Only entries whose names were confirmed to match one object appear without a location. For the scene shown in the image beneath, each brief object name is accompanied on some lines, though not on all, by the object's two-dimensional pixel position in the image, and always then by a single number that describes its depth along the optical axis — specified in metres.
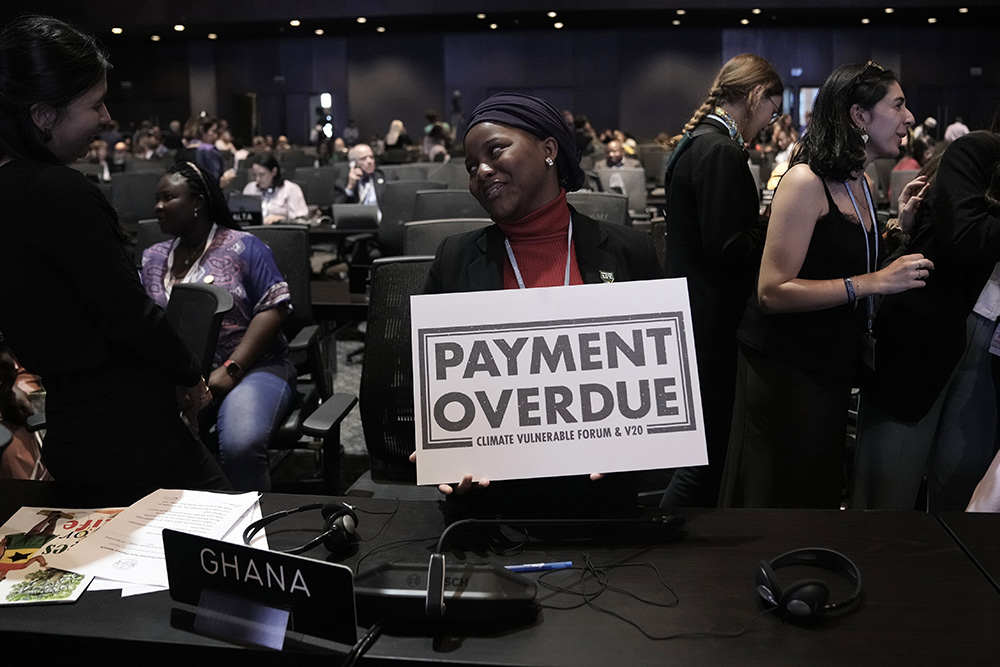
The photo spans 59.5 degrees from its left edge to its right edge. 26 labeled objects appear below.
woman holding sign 1.50
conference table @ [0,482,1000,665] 1.07
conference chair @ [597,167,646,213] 6.30
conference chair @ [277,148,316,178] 11.19
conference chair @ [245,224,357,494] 2.83
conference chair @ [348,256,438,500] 2.17
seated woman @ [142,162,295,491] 2.69
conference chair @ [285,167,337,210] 7.75
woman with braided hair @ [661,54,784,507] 2.45
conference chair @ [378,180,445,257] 5.29
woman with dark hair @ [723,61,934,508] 1.96
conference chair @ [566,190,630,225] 3.41
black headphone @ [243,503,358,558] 1.33
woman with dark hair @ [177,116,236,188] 8.19
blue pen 1.27
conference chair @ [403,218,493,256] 3.04
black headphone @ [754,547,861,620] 1.11
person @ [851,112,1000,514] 2.04
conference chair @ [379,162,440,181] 7.76
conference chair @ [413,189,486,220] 4.05
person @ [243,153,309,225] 6.51
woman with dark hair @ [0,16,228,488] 1.45
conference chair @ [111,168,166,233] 6.03
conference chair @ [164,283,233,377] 2.12
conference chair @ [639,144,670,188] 11.06
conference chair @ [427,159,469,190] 6.75
